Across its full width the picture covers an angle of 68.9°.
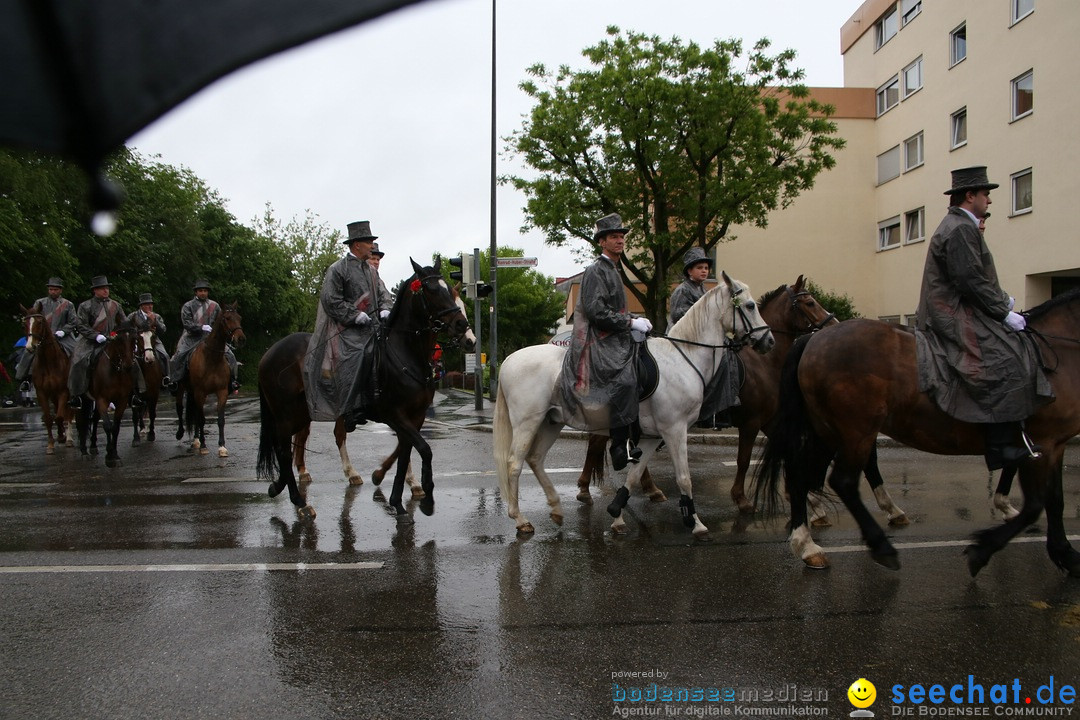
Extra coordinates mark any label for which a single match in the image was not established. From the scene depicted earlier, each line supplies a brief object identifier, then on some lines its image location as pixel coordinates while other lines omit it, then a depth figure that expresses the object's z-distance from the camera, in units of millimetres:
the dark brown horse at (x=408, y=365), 7324
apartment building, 20703
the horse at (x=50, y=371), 13188
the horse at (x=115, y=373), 11695
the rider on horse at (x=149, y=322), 12344
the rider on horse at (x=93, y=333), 12031
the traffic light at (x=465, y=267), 18203
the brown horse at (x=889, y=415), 5129
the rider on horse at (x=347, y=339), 7484
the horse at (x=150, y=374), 12305
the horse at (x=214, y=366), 12008
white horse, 6613
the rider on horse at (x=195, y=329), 12820
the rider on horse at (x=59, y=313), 13438
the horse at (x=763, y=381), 7719
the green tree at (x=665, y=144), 21969
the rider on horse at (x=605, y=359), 6406
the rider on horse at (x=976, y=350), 5129
